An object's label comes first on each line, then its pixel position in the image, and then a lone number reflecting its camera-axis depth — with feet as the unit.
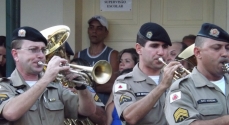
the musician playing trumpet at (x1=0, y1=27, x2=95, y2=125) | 24.00
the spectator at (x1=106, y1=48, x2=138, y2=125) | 31.39
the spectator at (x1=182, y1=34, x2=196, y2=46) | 35.11
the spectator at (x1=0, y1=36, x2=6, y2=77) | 34.48
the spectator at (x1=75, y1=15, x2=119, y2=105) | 36.21
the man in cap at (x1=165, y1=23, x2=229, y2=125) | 23.06
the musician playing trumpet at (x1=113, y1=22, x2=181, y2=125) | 25.02
